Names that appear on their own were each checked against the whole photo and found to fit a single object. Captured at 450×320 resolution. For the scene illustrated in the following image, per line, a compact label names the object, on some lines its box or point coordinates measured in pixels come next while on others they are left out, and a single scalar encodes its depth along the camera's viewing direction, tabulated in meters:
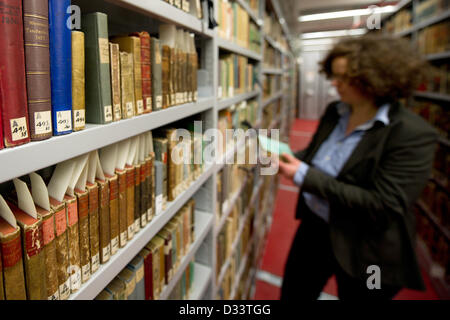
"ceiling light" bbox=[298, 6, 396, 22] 6.53
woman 1.27
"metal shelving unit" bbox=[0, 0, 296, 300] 0.48
